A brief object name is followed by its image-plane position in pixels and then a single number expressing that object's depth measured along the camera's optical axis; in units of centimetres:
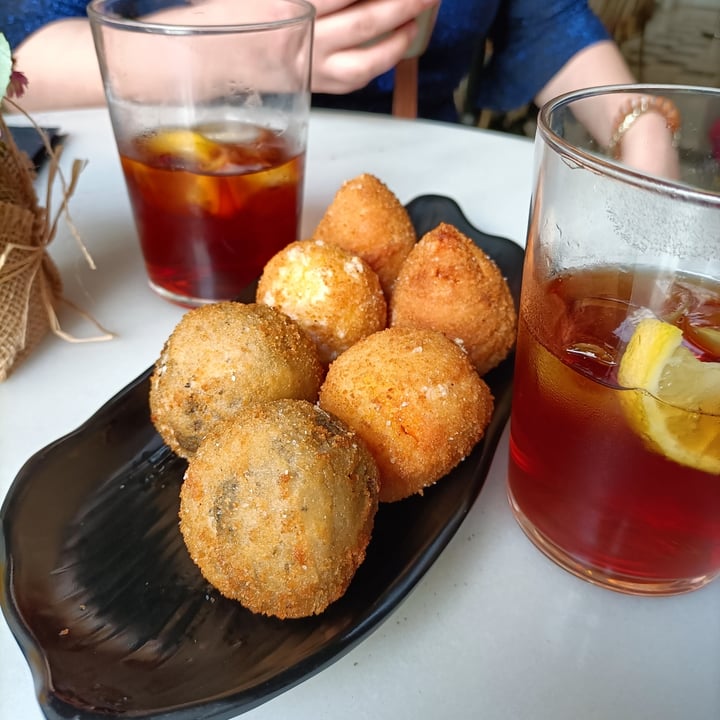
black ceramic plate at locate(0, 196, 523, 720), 37
